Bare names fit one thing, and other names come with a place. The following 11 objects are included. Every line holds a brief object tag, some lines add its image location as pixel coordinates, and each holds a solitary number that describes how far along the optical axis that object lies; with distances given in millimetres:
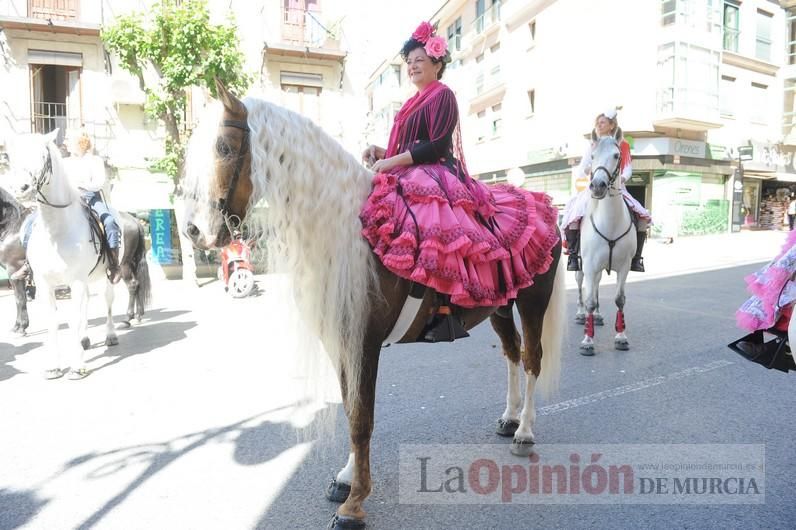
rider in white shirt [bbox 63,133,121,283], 5770
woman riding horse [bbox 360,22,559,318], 2381
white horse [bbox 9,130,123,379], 4391
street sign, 23814
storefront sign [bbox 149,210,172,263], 14039
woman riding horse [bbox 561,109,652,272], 5484
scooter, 10547
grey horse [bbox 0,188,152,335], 6965
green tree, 11391
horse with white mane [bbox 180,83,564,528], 2088
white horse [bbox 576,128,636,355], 5547
